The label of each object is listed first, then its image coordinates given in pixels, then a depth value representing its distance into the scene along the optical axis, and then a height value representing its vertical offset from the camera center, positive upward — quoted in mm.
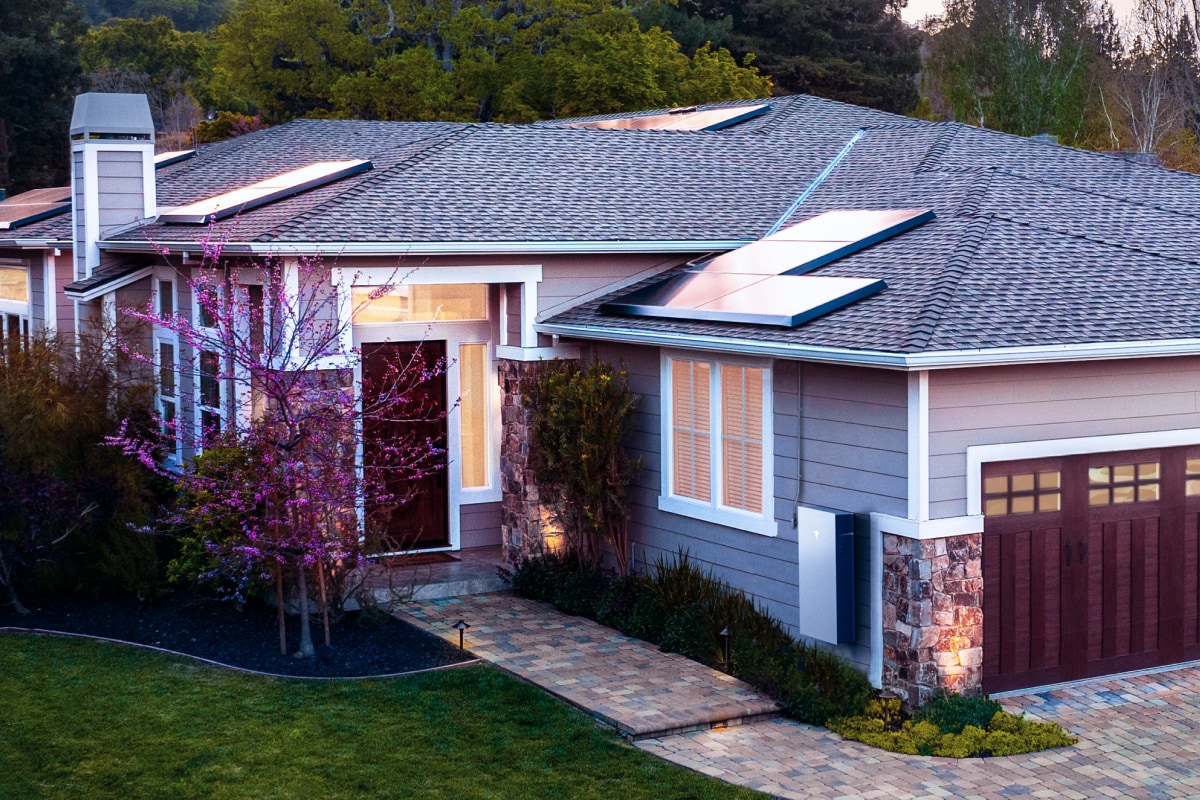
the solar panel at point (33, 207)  17266 +2241
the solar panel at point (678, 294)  11523 +597
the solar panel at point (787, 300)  10117 +466
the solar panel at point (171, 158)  18800 +3010
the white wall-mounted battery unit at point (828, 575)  9406 -1563
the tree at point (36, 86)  37125 +8055
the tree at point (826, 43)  43781 +10726
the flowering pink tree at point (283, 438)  10164 -578
